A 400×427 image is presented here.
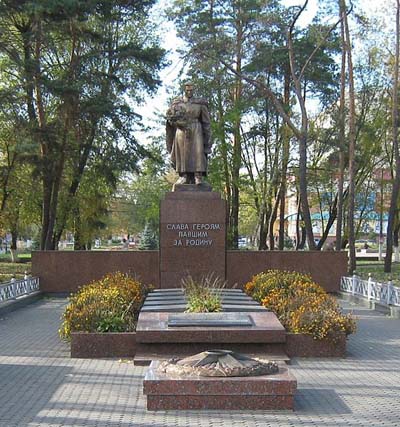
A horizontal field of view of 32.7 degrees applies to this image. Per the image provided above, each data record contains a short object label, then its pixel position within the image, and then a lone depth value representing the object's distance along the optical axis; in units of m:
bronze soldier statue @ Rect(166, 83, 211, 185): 14.78
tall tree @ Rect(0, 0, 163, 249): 21.77
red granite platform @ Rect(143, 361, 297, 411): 6.57
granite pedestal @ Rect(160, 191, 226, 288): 14.35
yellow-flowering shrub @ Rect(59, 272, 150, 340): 9.80
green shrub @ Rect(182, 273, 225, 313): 10.29
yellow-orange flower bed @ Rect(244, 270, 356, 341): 9.70
